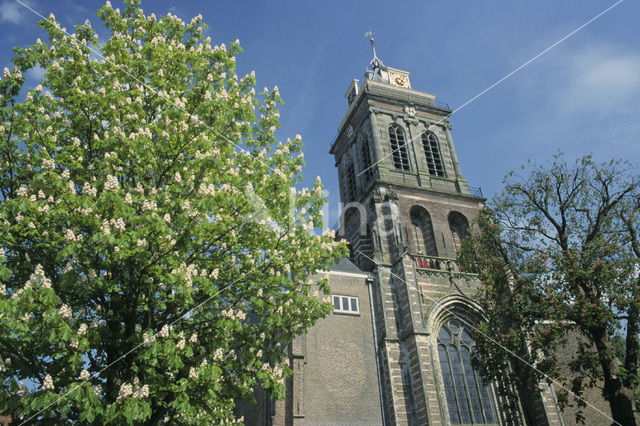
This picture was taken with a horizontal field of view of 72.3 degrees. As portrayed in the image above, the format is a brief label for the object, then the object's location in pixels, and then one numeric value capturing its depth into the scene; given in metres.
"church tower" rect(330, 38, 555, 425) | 20.77
